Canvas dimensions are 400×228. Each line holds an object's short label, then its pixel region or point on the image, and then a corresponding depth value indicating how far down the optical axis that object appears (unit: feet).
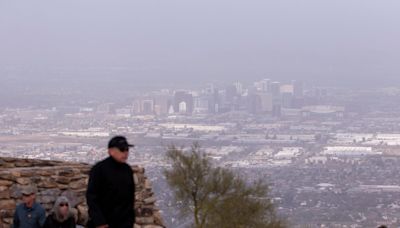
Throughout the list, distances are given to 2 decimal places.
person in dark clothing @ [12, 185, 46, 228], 46.67
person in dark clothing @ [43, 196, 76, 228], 45.26
